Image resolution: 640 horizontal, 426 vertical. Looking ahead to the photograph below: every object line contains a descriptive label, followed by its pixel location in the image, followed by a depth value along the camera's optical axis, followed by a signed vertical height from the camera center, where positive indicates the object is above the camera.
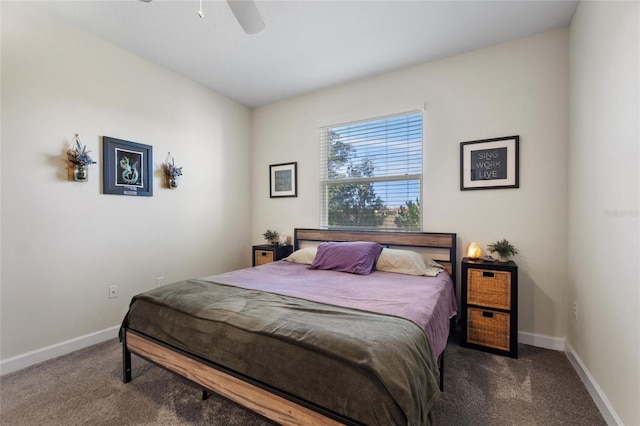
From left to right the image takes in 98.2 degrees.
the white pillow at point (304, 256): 3.12 -0.52
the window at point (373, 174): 3.13 +0.45
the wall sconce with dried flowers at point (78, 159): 2.38 +0.44
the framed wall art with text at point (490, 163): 2.59 +0.46
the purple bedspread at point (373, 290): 1.59 -0.58
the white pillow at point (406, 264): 2.56 -0.51
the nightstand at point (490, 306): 2.27 -0.80
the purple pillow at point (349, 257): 2.65 -0.46
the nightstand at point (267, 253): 3.61 -0.57
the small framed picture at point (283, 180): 3.88 +0.44
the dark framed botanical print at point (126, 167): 2.62 +0.43
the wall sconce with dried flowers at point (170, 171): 3.15 +0.45
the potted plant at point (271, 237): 3.93 -0.37
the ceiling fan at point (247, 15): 1.57 +1.17
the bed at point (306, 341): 1.07 -0.63
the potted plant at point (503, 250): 2.48 -0.35
